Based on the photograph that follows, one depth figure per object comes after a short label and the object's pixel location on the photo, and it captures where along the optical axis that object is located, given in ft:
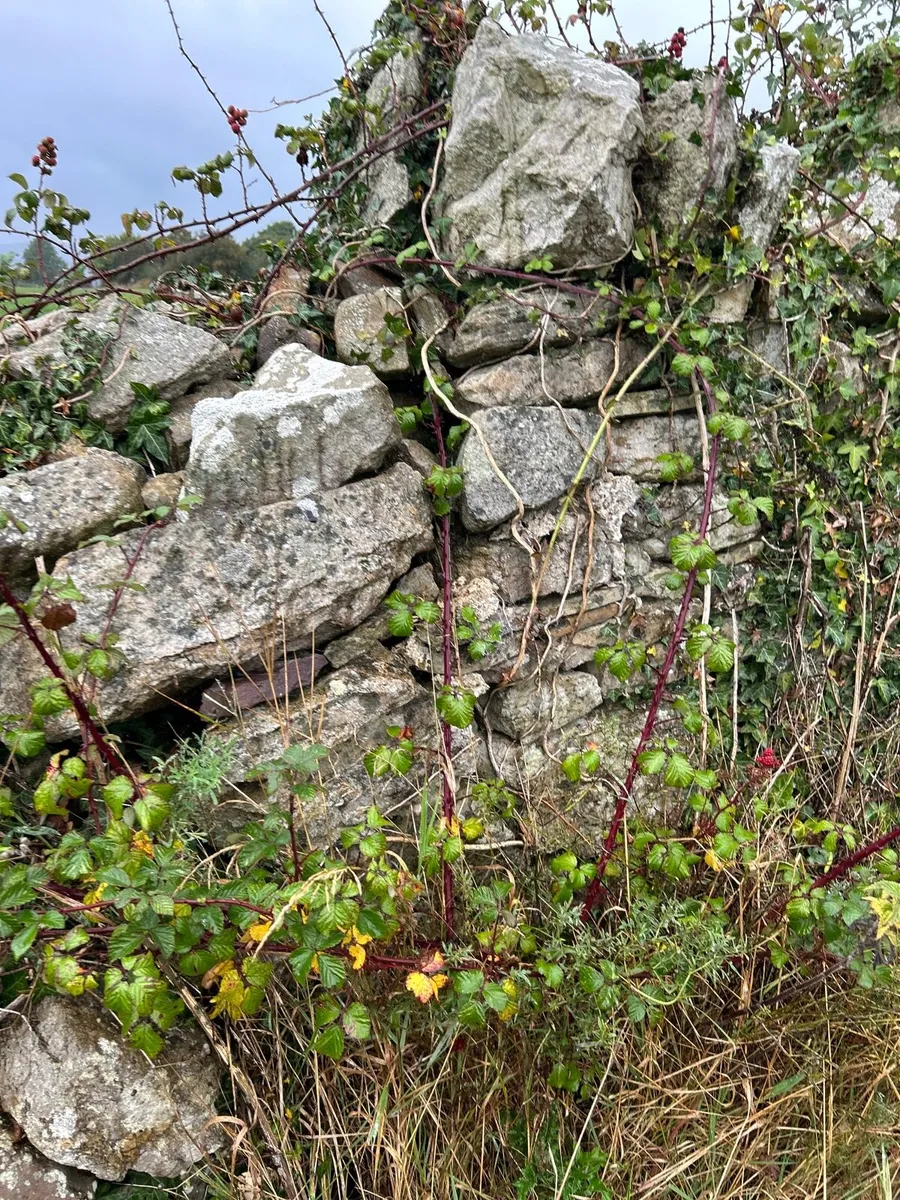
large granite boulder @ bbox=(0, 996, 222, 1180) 5.53
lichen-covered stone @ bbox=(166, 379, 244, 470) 7.59
